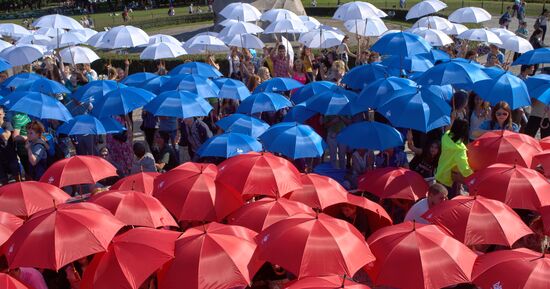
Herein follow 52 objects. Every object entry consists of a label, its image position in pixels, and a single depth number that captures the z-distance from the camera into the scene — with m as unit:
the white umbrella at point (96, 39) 16.22
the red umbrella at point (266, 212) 7.28
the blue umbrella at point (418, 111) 9.70
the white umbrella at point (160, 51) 15.31
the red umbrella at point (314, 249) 6.09
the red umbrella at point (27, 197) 7.98
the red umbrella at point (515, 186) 7.77
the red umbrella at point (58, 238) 6.11
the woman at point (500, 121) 10.23
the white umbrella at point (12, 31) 19.56
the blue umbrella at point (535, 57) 13.45
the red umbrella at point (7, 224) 7.00
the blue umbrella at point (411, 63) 13.57
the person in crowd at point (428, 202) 7.48
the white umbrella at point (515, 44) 15.72
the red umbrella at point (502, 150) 9.01
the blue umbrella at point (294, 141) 9.62
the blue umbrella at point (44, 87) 13.02
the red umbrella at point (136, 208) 7.40
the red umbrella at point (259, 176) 8.18
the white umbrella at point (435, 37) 16.06
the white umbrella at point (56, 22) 16.57
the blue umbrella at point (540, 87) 11.35
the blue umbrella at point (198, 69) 14.02
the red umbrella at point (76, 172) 9.04
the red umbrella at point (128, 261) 5.96
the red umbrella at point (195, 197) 7.98
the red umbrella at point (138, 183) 8.62
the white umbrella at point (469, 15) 17.93
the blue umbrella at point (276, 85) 12.65
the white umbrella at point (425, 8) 18.53
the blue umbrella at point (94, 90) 12.09
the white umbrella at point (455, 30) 18.30
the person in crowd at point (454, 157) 8.91
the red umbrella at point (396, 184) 8.53
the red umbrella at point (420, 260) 5.93
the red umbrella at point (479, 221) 6.81
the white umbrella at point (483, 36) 16.03
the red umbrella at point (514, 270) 5.50
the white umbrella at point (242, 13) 18.28
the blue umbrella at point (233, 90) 12.37
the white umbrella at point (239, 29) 16.89
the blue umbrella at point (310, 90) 12.09
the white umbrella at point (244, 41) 17.16
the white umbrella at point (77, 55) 15.52
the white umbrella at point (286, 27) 17.54
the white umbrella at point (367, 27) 17.69
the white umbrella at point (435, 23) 18.23
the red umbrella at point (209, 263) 5.97
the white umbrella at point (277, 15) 18.53
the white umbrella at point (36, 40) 18.22
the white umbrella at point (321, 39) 16.89
